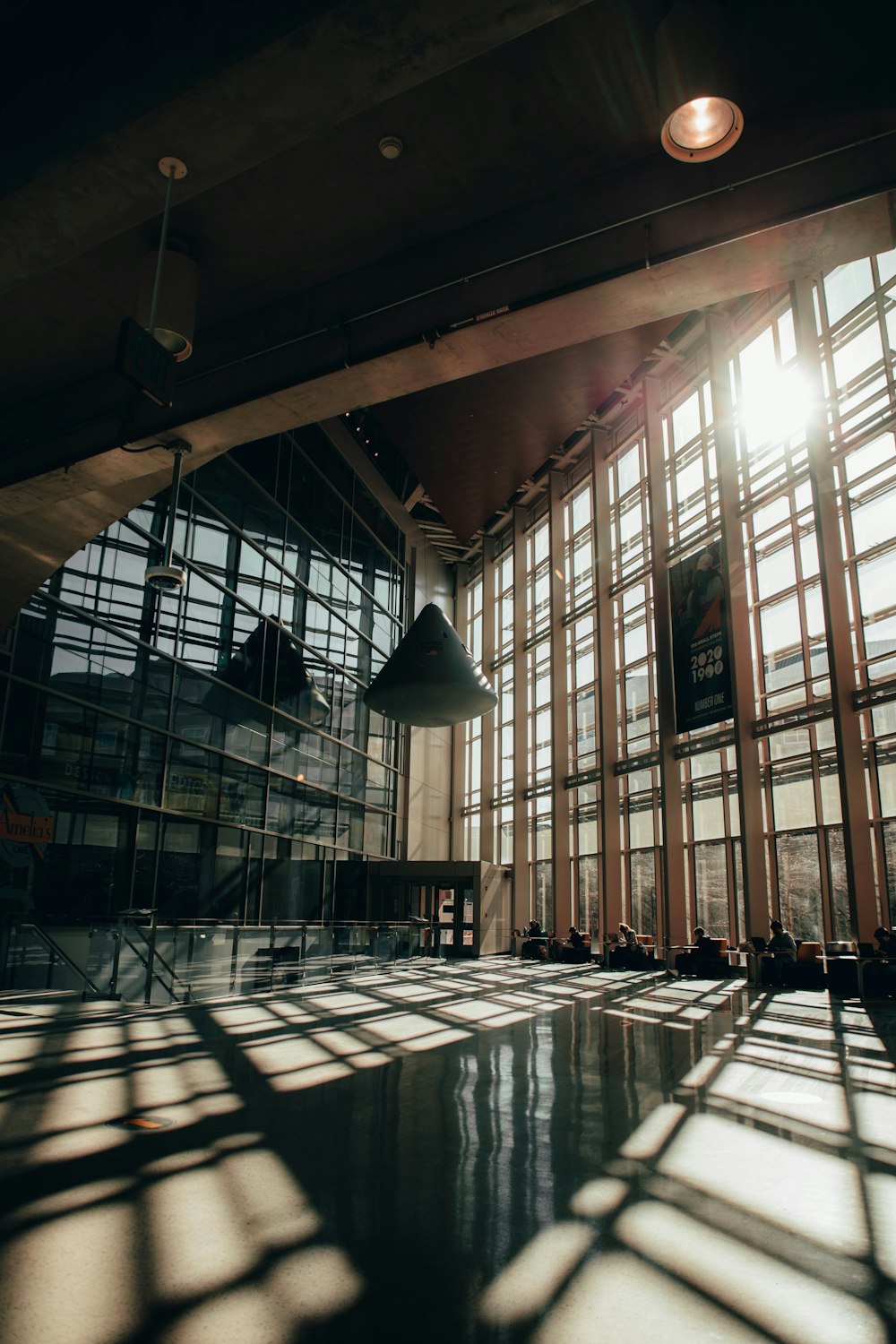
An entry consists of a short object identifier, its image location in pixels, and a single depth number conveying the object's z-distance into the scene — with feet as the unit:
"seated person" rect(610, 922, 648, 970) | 68.69
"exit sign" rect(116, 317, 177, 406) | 15.52
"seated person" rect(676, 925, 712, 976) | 60.44
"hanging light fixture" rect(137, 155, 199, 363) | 17.46
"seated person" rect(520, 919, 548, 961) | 77.92
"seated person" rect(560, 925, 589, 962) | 75.51
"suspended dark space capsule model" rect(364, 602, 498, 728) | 48.06
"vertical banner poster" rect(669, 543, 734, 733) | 62.28
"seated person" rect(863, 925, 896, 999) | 44.68
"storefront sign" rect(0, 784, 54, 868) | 35.86
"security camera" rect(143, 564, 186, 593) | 22.16
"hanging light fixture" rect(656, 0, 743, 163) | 12.74
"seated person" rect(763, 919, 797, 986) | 50.67
